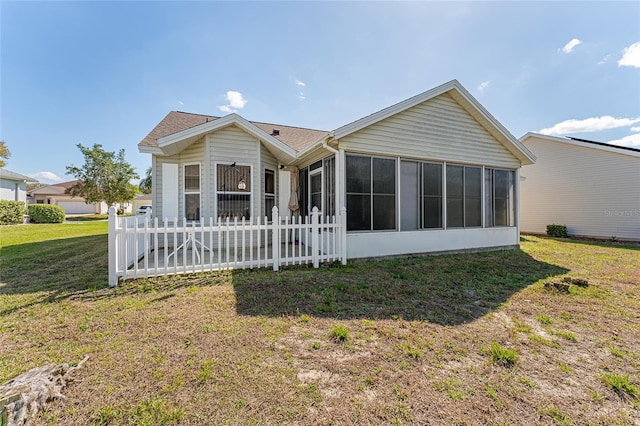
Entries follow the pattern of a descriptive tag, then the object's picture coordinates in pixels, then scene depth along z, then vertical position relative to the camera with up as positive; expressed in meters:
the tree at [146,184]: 45.31 +5.52
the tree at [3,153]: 20.85 +5.03
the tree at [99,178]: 26.33 +3.78
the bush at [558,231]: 13.84 -1.02
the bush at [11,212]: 16.91 +0.27
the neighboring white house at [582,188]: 11.99 +1.20
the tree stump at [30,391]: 1.69 -1.27
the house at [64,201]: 37.00 +2.12
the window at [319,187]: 7.32 +0.83
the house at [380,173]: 6.93 +1.21
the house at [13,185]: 20.12 +2.54
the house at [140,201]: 38.53 +2.04
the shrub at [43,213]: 19.09 +0.20
